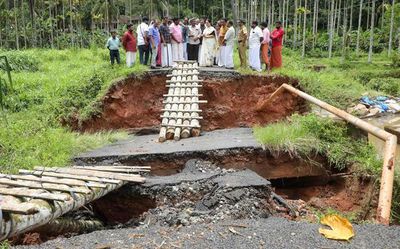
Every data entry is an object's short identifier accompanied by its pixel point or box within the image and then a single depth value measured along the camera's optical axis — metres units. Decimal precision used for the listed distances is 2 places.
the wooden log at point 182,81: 11.09
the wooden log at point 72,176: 5.61
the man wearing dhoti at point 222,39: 13.64
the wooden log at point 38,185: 4.83
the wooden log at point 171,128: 9.05
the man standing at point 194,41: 14.37
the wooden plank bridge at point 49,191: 3.76
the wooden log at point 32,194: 4.34
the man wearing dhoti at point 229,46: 13.27
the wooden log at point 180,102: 10.02
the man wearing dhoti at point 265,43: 12.84
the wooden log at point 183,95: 10.41
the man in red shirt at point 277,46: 12.52
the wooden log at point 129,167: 6.92
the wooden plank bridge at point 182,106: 9.09
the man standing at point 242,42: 12.74
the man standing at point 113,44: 12.94
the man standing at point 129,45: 12.87
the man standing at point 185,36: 14.27
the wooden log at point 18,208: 3.64
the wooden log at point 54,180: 5.20
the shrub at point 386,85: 18.34
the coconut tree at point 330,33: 27.84
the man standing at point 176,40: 13.62
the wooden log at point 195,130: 9.22
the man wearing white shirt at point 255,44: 12.80
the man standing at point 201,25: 14.65
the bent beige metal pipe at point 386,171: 4.72
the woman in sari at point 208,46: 13.82
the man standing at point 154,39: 12.85
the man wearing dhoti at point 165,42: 13.30
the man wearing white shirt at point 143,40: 12.91
